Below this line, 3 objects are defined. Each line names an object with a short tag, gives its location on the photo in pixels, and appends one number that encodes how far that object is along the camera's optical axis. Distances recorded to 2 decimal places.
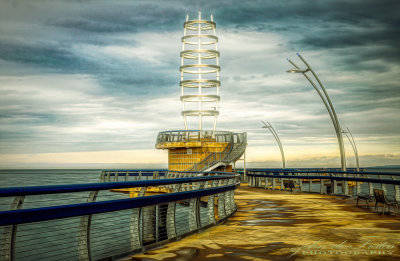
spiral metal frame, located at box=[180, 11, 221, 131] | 52.25
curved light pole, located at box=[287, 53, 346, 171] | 23.32
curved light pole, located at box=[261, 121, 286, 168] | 50.91
